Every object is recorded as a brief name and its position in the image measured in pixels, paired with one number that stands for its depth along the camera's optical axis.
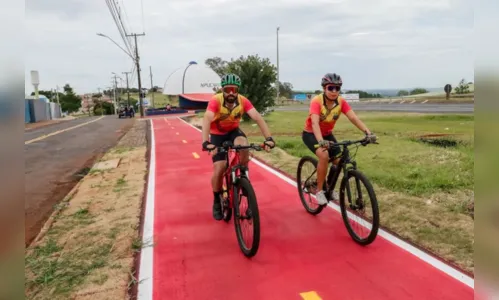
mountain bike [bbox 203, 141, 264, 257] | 4.47
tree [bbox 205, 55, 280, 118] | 24.66
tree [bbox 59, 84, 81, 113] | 104.25
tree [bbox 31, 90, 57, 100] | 89.75
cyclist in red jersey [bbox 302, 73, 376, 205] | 5.37
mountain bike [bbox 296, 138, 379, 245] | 4.61
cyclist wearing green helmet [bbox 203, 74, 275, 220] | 5.34
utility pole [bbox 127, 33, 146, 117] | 47.47
